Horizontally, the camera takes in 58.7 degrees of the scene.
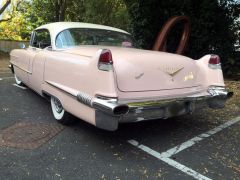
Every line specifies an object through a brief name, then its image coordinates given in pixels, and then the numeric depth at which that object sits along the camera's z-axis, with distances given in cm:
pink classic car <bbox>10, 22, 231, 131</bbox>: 236
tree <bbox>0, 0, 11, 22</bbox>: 1116
